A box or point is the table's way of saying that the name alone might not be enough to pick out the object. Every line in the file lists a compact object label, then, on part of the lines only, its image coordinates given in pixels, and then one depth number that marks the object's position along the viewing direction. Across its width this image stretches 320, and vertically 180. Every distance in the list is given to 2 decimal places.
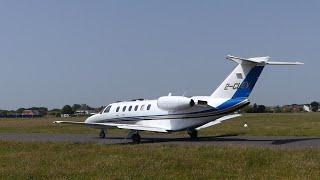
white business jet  27.69
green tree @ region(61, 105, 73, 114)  193.12
